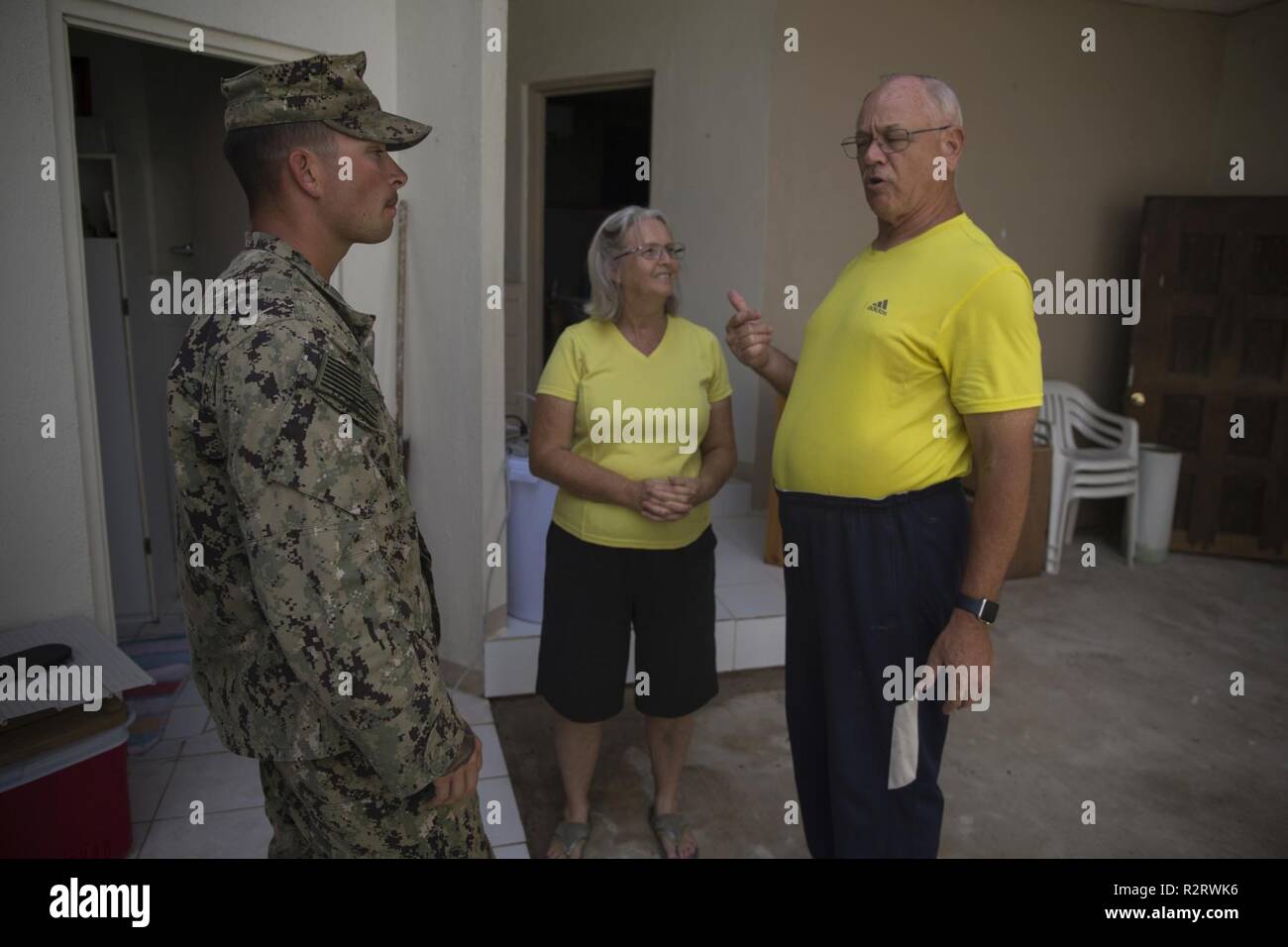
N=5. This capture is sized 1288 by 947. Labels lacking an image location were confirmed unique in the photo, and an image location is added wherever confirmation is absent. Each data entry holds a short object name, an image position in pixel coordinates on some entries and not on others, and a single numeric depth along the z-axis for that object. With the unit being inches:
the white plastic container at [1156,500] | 191.5
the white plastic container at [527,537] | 123.4
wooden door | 187.8
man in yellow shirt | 59.4
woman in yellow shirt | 83.0
